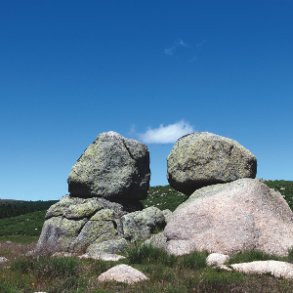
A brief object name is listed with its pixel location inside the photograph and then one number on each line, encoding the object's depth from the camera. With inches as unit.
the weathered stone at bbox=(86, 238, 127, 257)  885.8
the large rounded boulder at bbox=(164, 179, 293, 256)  818.2
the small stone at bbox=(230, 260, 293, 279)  600.8
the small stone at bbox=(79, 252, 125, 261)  764.9
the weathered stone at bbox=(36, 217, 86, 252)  1005.7
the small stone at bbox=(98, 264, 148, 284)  572.4
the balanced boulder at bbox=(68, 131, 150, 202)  1081.4
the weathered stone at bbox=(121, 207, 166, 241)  977.5
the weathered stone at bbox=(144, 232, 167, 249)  863.4
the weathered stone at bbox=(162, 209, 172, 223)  1036.8
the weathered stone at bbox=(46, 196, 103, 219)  1038.4
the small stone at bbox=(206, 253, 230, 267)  680.9
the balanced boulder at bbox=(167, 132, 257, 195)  984.3
